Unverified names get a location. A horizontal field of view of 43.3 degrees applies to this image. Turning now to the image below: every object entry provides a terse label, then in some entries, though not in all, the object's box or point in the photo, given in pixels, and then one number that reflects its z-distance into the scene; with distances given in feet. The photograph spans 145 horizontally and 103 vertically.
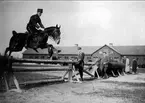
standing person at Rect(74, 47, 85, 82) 27.61
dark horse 27.81
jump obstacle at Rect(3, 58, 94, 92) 17.22
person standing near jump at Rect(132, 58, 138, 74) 59.37
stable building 144.03
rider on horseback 25.31
